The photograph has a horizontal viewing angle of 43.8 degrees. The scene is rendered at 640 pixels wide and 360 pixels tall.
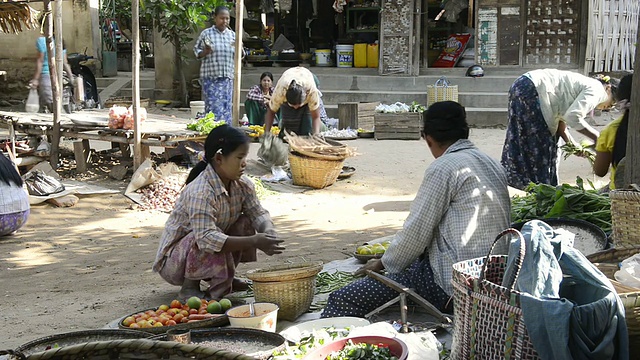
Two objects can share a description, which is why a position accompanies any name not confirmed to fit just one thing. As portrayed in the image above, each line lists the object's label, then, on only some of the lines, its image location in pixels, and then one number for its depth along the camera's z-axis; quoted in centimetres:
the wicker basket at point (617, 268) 312
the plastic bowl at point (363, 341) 349
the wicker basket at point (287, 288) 444
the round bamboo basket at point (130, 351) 265
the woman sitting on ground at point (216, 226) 473
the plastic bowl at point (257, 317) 414
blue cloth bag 283
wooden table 889
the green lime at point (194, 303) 454
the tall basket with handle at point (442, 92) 1407
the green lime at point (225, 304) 457
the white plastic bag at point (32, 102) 1213
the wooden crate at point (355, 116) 1335
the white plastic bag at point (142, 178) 875
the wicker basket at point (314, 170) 885
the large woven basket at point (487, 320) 299
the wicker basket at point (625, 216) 415
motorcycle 1248
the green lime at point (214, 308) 451
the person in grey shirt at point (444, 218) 406
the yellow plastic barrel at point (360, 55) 1681
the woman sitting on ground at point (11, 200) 687
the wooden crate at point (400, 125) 1274
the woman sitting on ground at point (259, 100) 1145
